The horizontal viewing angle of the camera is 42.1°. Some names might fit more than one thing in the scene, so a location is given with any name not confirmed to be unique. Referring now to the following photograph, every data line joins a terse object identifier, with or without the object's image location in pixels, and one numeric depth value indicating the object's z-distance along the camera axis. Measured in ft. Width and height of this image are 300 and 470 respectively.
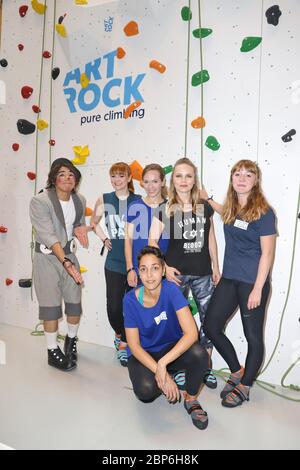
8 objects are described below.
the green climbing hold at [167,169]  8.88
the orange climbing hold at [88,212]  10.22
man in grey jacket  7.97
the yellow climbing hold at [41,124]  10.91
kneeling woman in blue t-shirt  5.93
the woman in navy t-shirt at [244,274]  6.61
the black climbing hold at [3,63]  11.80
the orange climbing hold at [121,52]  9.52
